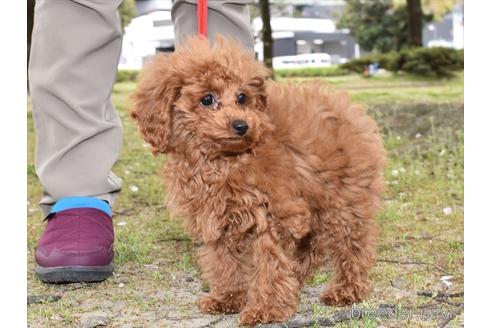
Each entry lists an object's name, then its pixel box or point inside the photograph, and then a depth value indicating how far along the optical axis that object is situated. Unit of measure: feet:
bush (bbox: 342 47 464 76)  33.66
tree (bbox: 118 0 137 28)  28.30
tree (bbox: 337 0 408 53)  36.80
